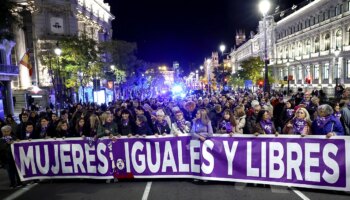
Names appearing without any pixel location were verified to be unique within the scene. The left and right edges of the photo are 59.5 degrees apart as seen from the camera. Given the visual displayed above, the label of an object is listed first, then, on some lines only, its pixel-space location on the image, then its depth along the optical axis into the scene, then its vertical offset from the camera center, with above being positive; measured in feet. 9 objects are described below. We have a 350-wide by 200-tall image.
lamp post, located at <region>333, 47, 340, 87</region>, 159.53 +12.66
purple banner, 21.24 -5.58
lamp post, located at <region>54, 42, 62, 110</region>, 75.34 +1.99
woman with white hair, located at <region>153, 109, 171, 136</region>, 27.07 -3.24
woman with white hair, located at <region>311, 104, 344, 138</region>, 21.81 -2.82
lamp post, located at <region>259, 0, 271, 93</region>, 55.79 +14.68
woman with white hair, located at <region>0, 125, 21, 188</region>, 25.98 -5.20
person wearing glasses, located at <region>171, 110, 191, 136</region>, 26.86 -3.30
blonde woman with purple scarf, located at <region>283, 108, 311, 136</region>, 22.63 -2.88
